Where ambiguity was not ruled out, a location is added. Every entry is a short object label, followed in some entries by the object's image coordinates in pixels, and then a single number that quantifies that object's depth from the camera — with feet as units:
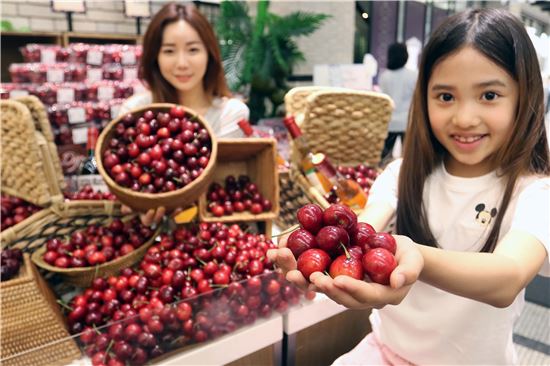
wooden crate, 5.09
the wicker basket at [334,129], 5.80
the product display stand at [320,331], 4.36
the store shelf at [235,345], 3.70
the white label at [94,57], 11.02
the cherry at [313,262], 2.09
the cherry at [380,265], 1.99
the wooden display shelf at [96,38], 12.88
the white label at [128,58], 11.37
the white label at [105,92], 10.47
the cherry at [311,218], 2.30
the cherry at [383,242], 2.11
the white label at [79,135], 9.64
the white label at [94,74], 11.02
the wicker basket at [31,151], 4.66
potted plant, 13.97
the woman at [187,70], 5.82
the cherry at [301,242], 2.21
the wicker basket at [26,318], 3.81
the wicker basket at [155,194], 4.19
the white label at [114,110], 10.32
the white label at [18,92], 10.02
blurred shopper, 13.29
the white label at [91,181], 6.23
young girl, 2.32
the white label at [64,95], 9.99
